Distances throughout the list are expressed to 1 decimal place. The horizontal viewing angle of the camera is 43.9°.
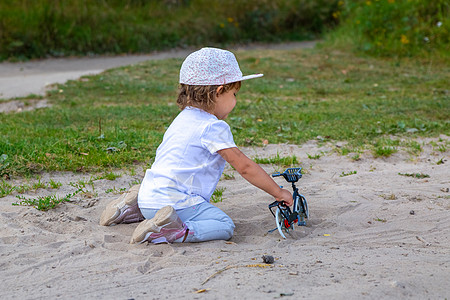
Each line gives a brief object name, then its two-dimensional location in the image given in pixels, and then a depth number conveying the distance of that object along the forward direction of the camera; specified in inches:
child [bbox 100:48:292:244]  135.3
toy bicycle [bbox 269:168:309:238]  140.7
